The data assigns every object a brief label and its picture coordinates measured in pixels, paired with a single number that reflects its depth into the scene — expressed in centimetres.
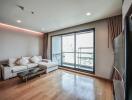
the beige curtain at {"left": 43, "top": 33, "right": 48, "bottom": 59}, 606
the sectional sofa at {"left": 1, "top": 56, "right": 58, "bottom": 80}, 346
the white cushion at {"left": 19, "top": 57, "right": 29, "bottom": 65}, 421
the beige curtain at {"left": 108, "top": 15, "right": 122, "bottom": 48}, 302
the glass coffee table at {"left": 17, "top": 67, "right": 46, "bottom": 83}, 310
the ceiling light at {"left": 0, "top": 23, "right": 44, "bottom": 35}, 402
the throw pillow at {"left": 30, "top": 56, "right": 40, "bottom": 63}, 490
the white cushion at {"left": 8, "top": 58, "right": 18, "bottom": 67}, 388
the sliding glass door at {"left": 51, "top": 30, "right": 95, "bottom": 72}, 440
